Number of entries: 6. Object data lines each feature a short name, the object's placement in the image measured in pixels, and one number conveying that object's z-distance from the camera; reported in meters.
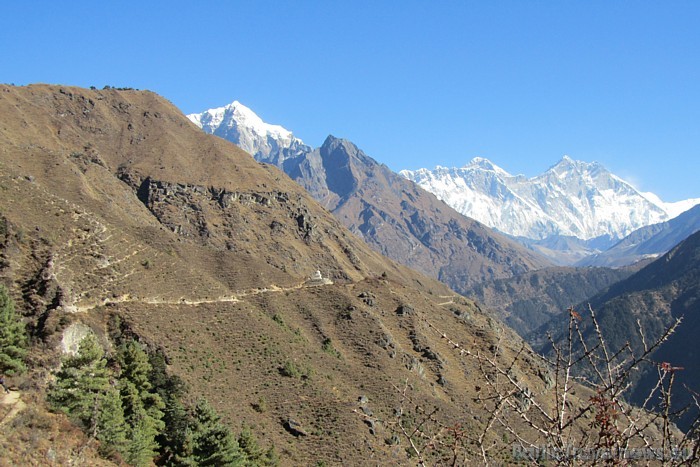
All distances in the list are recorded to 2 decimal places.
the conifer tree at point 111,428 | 27.70
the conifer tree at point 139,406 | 31.22
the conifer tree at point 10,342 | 31.33
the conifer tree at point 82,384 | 29.73
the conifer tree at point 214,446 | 35.22
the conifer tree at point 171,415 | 36.62
